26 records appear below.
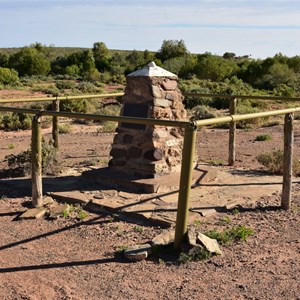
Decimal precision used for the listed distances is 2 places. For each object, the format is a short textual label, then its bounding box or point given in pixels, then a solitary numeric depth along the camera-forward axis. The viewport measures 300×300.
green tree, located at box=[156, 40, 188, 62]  52.69
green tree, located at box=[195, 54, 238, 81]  37.72
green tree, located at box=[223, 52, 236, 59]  73.25
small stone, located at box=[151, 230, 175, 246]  4.87
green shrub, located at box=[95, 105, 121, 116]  17.44
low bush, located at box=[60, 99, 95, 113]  18.62
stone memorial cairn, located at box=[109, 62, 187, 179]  7.03
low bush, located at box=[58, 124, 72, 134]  13.75
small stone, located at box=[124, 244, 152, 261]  4.64
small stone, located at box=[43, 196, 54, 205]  6.26
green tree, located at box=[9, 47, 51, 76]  45.57
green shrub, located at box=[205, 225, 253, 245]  5.03
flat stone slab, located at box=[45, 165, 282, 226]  5.90
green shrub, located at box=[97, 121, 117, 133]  13.92
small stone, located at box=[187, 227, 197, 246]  4.65
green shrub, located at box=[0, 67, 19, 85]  35.09
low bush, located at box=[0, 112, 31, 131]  15.09
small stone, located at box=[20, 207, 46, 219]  5.84
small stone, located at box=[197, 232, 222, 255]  4.69
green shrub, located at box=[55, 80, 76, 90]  32.97
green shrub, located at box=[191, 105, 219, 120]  16.48
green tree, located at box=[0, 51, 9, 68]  49.69
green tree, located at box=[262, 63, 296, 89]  34.13
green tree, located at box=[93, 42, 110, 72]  51.80
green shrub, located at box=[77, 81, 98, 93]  30.48
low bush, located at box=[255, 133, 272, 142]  12.06
